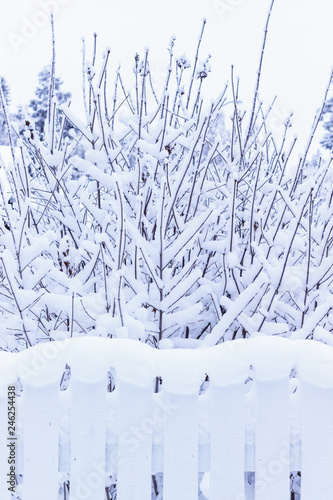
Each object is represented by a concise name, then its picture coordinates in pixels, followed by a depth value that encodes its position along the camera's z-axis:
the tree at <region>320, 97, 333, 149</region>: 22.18
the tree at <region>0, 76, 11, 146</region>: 31.93
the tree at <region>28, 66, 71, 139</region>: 24.88
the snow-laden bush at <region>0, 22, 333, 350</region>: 2.02
